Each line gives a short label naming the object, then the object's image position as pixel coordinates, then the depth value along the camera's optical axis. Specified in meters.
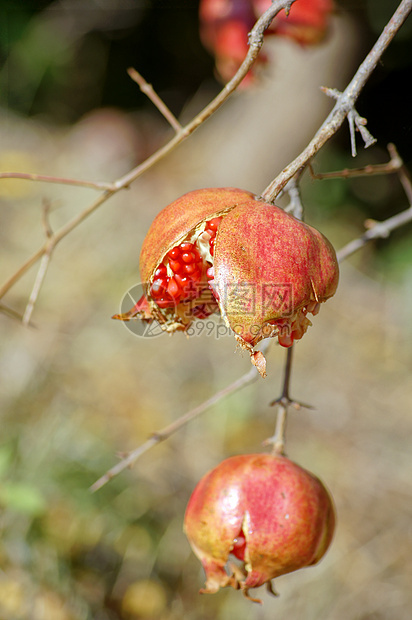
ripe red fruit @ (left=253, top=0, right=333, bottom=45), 1.15
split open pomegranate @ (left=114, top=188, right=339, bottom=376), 0.92
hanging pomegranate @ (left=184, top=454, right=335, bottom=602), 0.99
